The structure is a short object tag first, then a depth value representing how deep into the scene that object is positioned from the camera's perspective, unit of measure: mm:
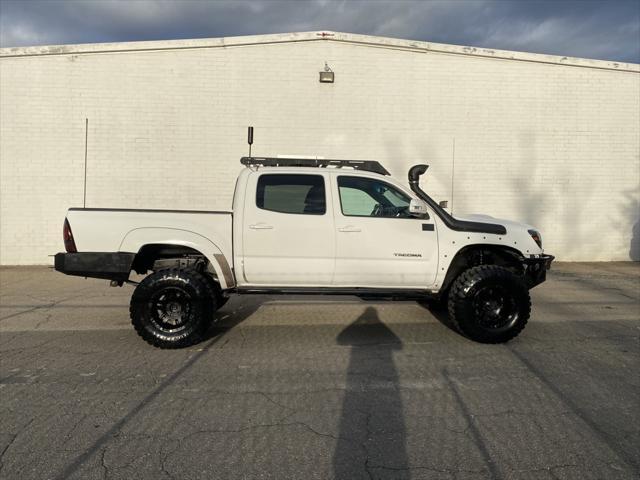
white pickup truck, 5270
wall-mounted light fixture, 11484
